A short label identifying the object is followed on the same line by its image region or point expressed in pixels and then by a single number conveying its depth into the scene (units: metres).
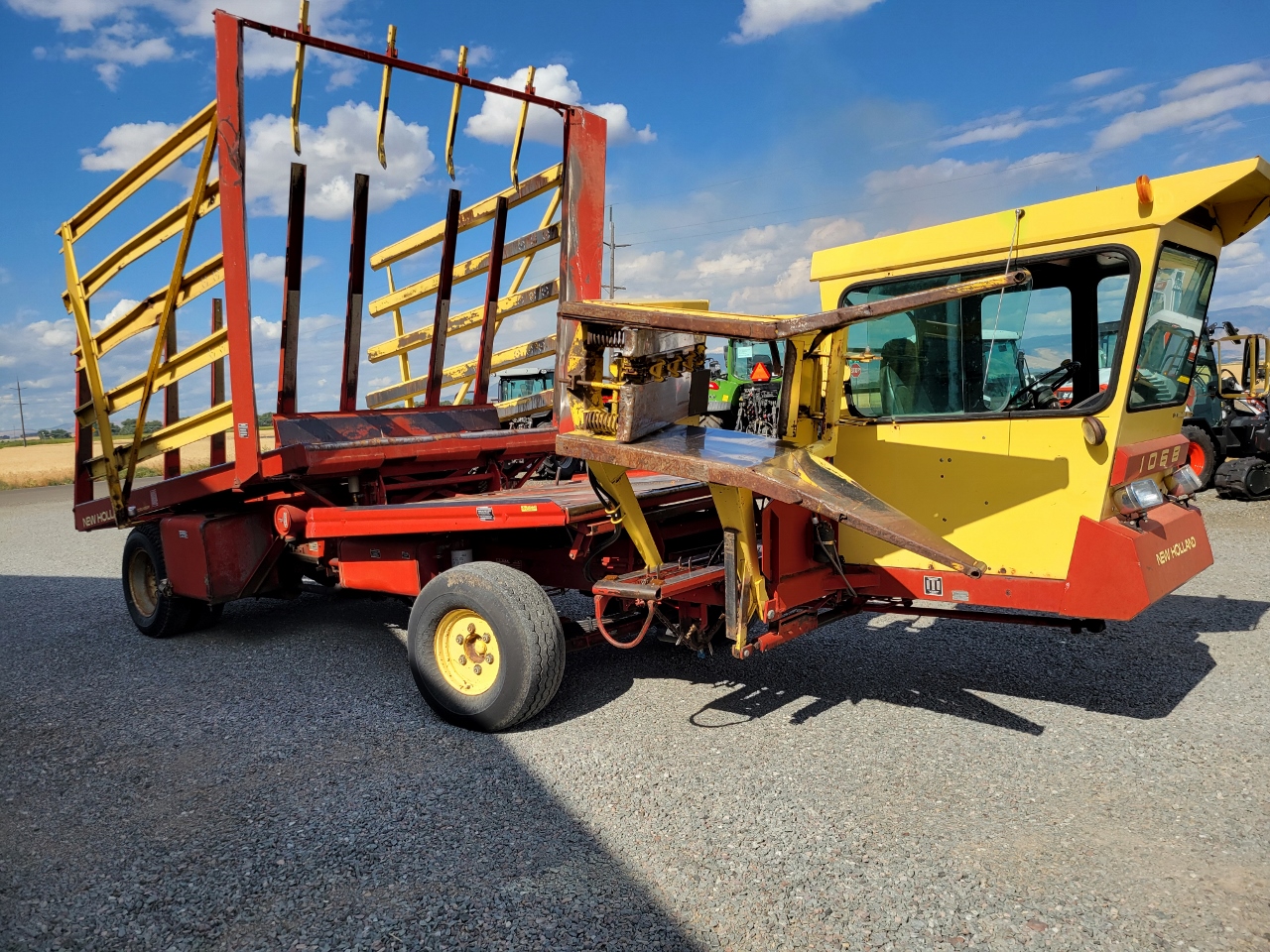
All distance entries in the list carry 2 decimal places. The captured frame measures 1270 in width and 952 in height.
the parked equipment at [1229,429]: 11.70
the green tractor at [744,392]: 14.55
